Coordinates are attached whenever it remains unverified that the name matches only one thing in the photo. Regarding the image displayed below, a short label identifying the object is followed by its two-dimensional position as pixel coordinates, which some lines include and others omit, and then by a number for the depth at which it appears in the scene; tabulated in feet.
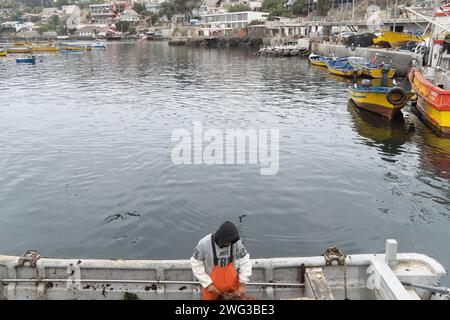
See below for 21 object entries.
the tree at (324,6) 361.10
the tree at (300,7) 396.37
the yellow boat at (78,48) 315.45
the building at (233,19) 402.72
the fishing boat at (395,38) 191.73
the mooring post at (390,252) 23.59
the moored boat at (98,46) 357.82
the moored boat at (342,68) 151.00
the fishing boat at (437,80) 73.61
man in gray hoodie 20.89
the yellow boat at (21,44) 348.75
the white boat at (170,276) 24.67
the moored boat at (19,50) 286.95
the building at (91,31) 601.46
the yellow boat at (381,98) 85.76
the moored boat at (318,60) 191.58
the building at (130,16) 630.74
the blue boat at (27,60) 223.10
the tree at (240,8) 454.40
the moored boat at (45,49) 307.17
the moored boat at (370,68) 144.56
